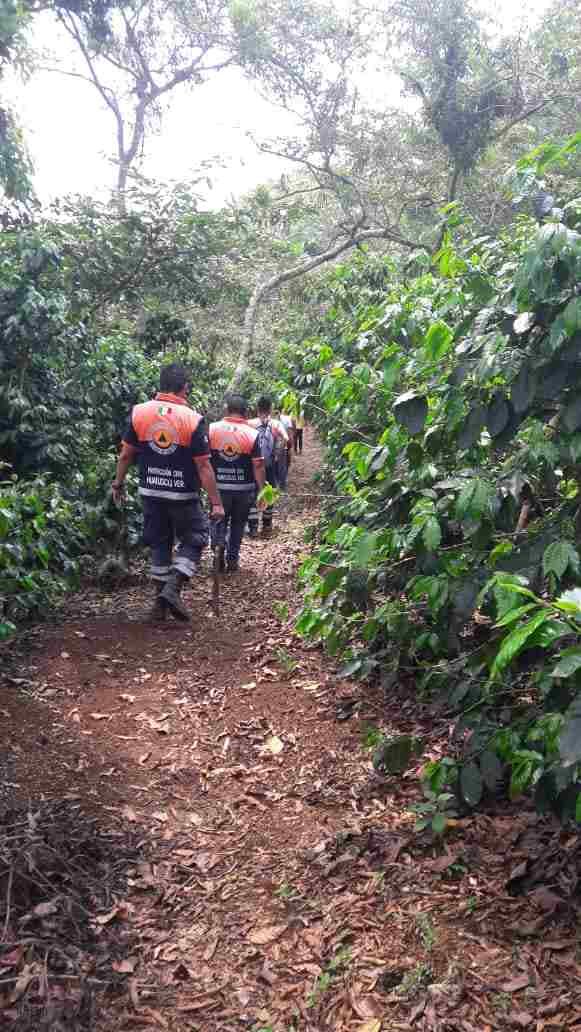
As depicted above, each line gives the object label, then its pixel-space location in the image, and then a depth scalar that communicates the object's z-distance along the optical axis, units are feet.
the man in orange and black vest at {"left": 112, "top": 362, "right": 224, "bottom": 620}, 19.76
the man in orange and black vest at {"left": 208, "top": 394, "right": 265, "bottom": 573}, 25.59
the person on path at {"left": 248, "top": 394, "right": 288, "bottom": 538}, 35.27
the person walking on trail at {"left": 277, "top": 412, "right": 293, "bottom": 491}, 43.39
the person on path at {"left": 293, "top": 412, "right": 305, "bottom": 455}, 61.20
